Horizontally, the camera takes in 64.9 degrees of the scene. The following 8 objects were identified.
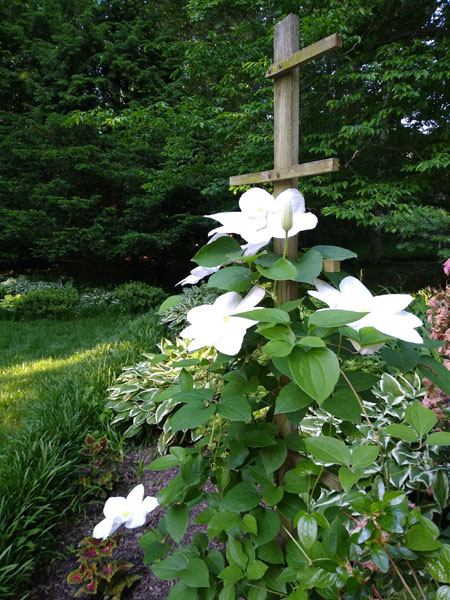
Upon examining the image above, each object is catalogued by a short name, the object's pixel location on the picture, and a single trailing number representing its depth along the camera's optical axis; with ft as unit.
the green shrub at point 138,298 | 20.13
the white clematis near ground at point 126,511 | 2.90
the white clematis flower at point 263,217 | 2.07
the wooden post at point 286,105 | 2.61
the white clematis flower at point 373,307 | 1.65
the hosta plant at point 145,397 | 6.85
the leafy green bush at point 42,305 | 19.19
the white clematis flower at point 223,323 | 1.88
